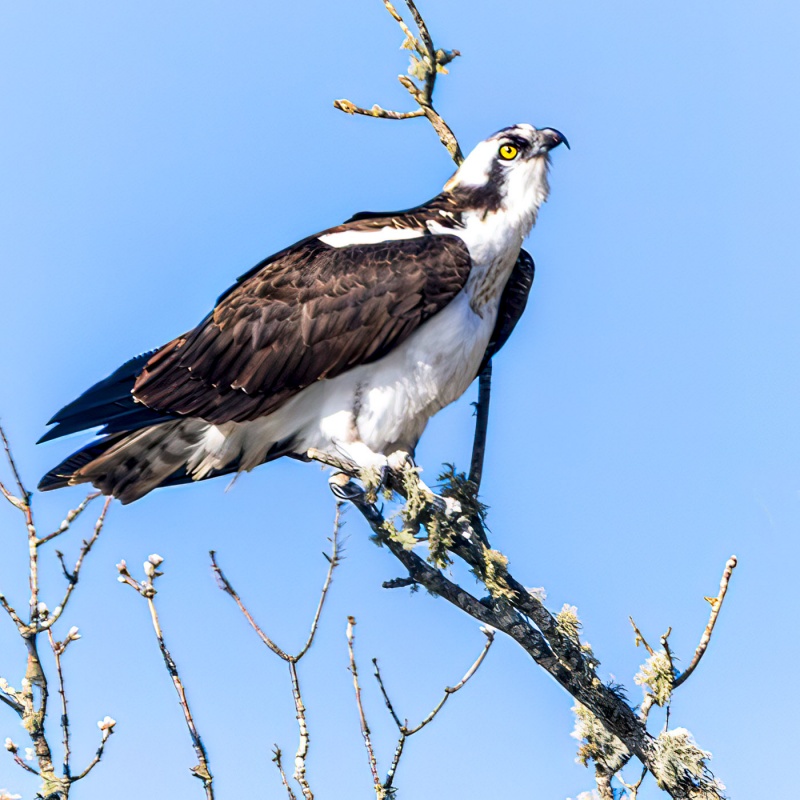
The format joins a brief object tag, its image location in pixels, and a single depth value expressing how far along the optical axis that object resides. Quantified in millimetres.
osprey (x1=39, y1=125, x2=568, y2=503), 11187
